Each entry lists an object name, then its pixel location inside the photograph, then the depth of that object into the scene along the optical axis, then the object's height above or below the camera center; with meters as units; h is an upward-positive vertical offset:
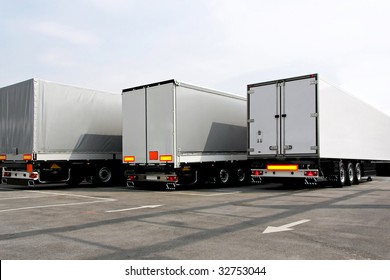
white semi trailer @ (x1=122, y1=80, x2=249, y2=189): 13.26 +0.91
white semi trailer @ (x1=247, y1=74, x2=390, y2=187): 12.77 +0.99
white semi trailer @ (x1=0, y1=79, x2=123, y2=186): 14.12 +1.03
